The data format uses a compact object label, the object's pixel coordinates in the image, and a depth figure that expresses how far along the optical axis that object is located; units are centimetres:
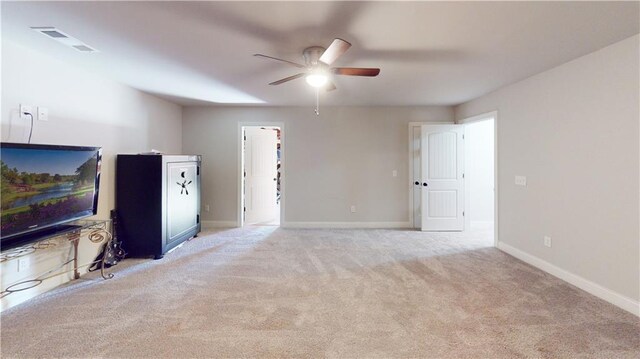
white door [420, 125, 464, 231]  504
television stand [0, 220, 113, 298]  227
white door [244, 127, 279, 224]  573
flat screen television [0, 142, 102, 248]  211
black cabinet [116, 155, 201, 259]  354
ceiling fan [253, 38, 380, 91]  247
